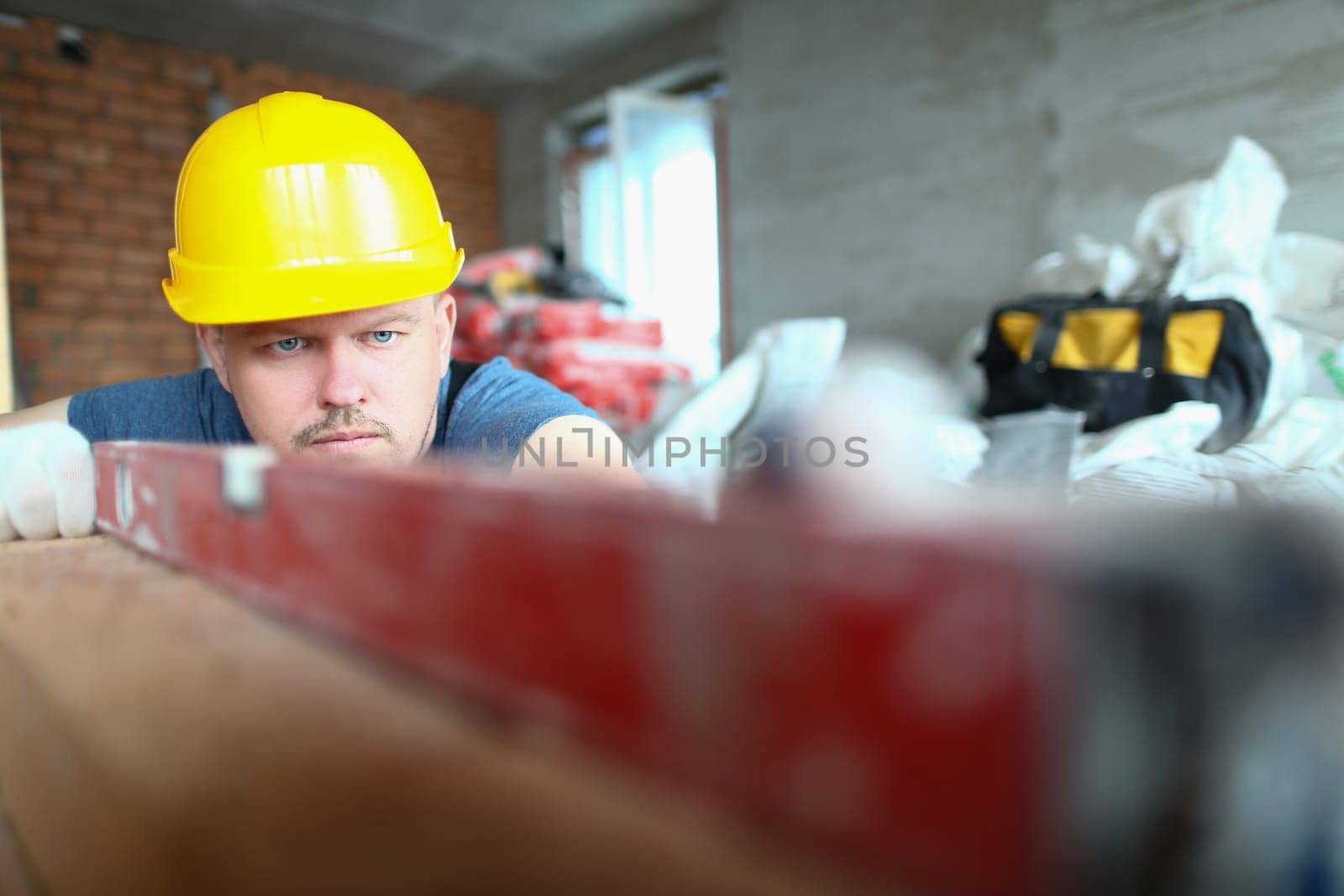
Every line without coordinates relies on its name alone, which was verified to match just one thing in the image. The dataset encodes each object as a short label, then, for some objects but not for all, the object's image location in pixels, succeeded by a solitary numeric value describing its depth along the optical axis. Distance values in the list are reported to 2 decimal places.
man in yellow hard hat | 0.95
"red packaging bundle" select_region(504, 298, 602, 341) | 3.68
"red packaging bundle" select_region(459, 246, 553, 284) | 4.13
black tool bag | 2.04
